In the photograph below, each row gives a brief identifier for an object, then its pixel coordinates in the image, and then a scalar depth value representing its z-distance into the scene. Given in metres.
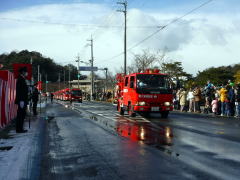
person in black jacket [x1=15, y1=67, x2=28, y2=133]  10.52
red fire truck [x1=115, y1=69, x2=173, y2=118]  17.47
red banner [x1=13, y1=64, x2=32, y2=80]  15.37
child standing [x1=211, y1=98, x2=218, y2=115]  20.67
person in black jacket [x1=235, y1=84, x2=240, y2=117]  18.20
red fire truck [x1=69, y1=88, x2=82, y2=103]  58.18
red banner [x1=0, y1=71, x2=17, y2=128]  12.34
